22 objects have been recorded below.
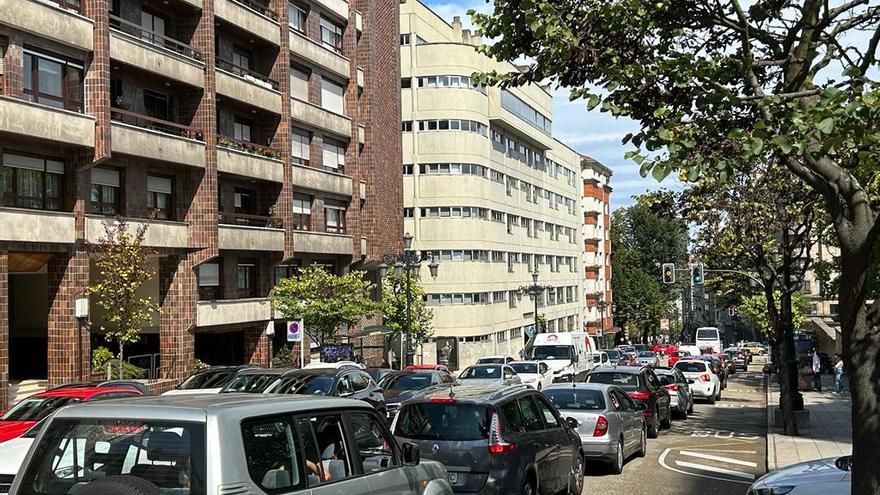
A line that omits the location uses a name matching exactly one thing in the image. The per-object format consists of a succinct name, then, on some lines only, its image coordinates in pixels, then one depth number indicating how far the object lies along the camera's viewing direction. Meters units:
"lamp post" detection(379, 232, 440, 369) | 35.94
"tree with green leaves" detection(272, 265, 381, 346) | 37.53
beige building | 61.97
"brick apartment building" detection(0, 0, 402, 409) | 26.27
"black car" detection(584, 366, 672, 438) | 21.22
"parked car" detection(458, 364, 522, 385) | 28.98
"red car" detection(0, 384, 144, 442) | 14.59
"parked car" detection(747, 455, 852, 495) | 10.24
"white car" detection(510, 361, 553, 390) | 31.92
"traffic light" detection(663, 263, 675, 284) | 35.78
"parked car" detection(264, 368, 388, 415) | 18.78
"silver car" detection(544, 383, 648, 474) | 15.66
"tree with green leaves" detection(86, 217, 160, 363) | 27.11
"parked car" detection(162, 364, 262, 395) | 20.70
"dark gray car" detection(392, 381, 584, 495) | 10.56
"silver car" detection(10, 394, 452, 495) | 5.54
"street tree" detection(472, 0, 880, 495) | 7.66
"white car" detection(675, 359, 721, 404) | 34.75
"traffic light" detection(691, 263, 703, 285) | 33.44
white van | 38.34
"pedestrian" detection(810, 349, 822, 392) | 40.53
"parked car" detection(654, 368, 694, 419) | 26.59
